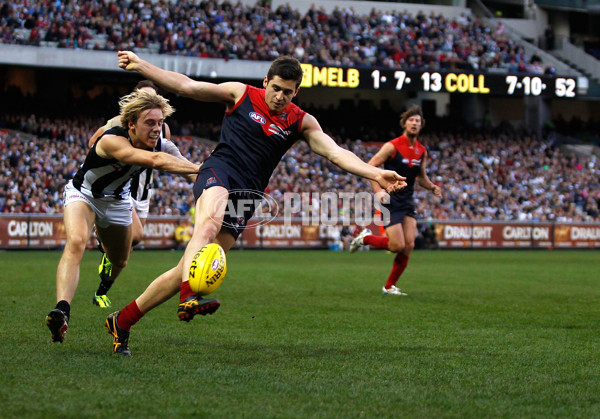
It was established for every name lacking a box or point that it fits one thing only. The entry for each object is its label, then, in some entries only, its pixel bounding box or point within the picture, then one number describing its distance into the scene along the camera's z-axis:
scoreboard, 35.93
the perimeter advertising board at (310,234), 26.34
